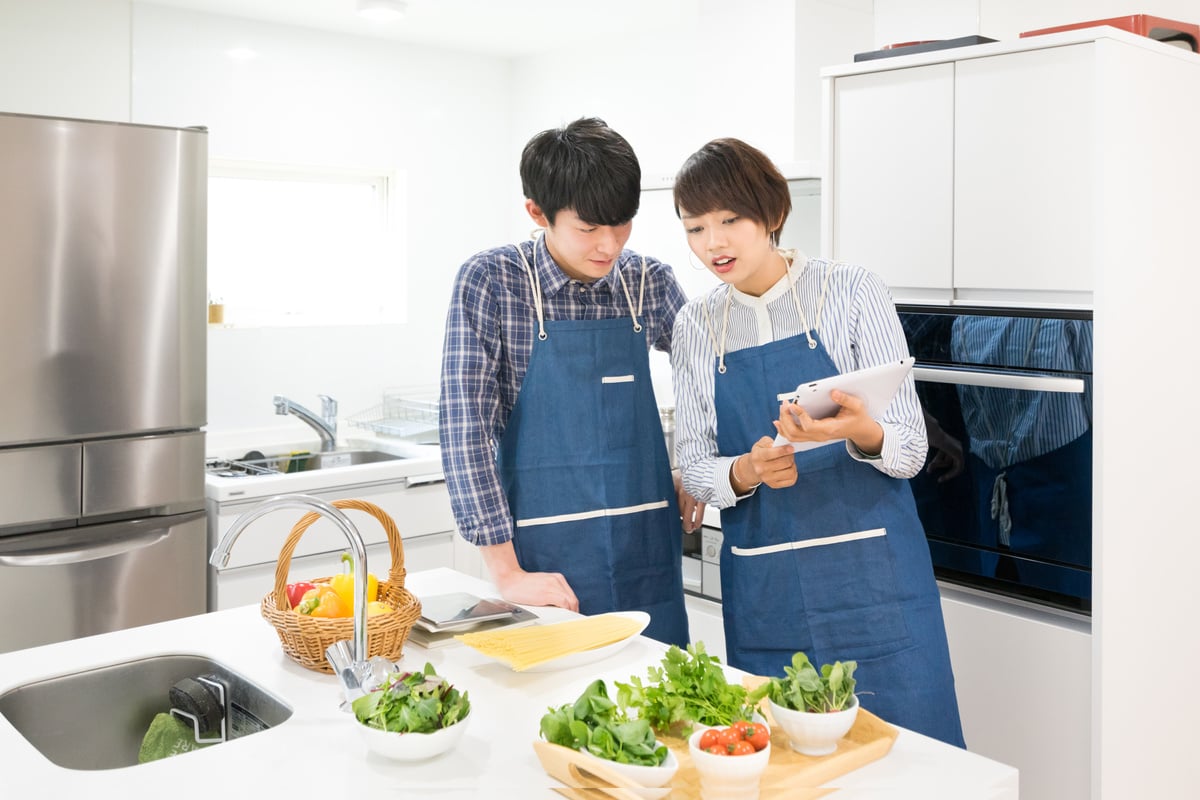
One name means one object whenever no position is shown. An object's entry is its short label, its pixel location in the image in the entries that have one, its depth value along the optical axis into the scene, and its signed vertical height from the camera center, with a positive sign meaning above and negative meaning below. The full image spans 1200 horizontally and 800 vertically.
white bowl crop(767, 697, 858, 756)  1.21 -0.38
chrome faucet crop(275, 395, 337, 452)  3.76 -0.13
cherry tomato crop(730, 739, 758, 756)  1.11 -0.37
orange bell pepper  1.60 -0.33
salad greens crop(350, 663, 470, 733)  1.24 -0.37
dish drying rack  4.09 -0.15
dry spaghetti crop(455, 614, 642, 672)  1.51 -0.37
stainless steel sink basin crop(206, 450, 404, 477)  3.59 -0.29
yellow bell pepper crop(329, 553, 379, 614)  1.61 -0.31
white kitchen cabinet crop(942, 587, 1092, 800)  2.19 -0.63
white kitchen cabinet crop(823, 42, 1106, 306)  2.12 +0.44
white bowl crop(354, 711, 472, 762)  1.23 -0.41
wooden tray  1.16 -0.42
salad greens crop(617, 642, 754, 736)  1.26 -0.37
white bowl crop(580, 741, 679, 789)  1.11 -0.40
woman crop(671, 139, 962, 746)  1.85 -0.17
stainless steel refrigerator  2.70 +0.01
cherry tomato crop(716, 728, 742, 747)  1.13 -0.37
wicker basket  1.54 -0.35
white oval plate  1.54 -0.39
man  1.90 -0.05
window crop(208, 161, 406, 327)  4.02 +0.51
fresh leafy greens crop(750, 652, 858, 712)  1.24 -0.35
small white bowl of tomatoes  1.10 -0.38
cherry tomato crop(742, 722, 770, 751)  1.14 -0.37
